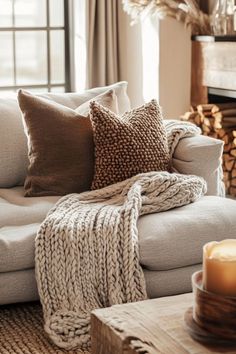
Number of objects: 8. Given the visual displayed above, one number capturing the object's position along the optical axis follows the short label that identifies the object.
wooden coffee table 2.06
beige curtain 5.65
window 5.77
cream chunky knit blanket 3.16
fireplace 5.05
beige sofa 3.23
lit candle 2.02
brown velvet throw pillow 3.78
